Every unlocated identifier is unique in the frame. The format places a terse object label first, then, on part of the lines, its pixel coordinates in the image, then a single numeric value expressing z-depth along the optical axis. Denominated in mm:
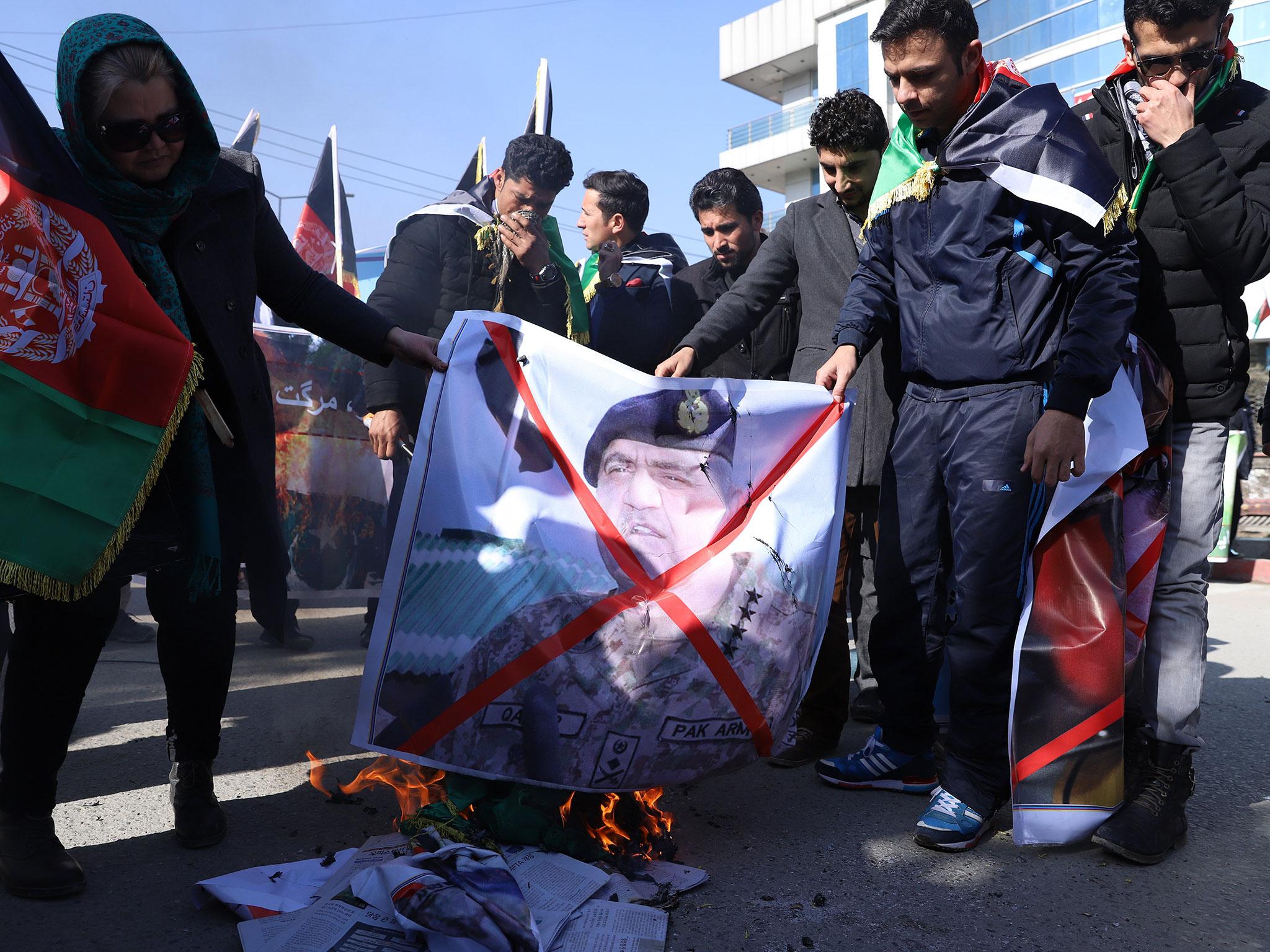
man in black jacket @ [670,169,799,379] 4078
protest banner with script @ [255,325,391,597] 5594
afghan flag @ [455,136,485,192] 6133
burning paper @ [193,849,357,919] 2109
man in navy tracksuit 2482
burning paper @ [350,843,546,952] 1836
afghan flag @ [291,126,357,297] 7445
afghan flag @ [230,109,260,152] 7406
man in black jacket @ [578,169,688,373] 4438
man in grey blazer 3342
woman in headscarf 2221
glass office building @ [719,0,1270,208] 27938
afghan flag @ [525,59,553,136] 5348
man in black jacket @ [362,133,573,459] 3957
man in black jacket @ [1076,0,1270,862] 2484
